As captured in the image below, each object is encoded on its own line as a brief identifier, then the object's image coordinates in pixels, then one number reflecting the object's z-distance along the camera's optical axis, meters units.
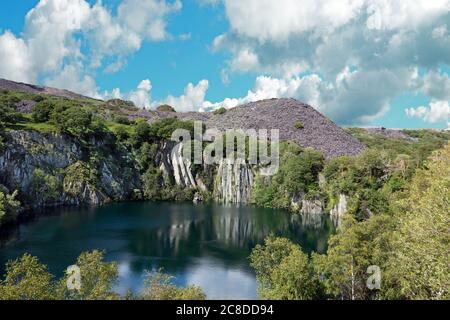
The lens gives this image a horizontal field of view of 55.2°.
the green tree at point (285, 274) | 26.48
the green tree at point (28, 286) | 20.16
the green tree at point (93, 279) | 21.31
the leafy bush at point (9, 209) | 57.92
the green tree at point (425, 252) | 21.66
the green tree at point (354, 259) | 28.58
